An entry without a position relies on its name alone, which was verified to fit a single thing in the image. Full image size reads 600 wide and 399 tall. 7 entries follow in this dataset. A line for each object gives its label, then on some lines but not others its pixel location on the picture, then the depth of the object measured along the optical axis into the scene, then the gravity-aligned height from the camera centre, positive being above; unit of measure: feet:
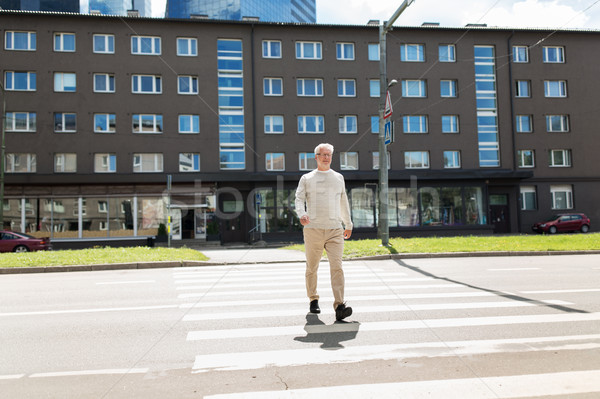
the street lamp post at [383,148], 47.96 +7.32
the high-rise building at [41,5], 191.21 +96.37
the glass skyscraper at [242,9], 295.89 +147.24
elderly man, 16.74 -0.28
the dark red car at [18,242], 72.28 -3.43
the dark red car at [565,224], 100.83 -3.77
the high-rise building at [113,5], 346.95 +179.50
